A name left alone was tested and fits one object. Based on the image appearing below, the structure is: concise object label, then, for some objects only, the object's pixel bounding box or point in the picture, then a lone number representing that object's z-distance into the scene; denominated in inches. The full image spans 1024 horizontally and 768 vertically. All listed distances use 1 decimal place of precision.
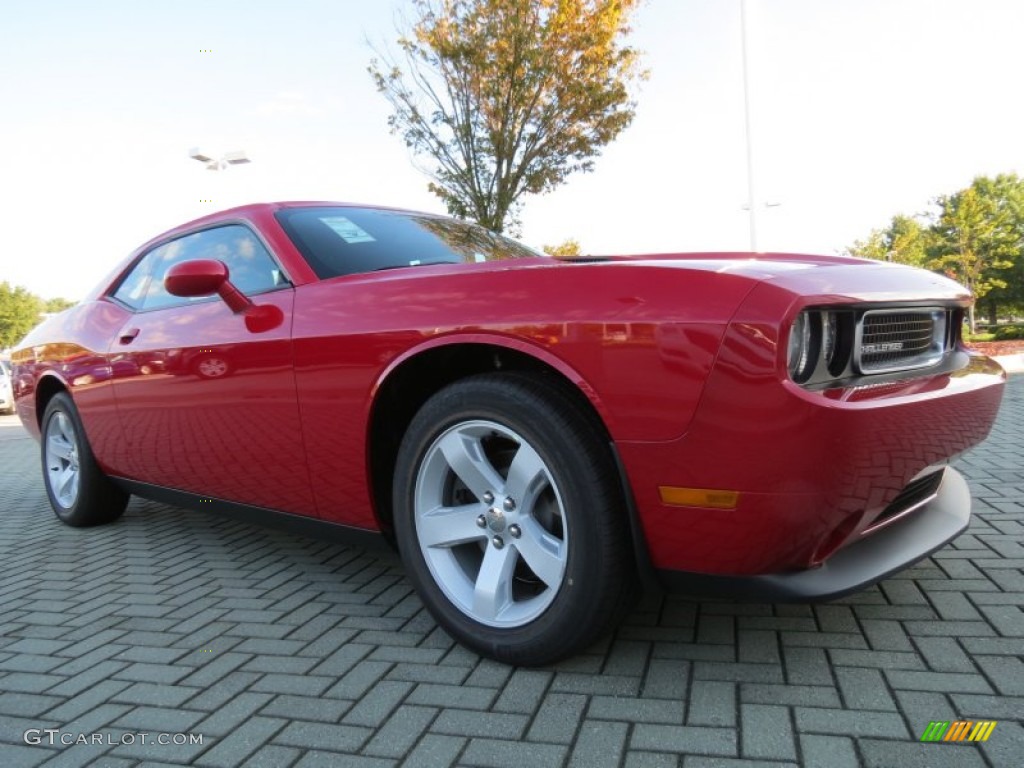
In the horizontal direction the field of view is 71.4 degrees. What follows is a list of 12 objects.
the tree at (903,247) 1249.7
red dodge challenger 64.6
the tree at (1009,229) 1539.1
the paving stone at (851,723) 63.4
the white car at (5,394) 658.8
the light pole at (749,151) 557.6
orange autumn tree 439.5
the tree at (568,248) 725.3
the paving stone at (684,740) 63.0
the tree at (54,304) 4375.0
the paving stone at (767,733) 61.6
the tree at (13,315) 2201.0
